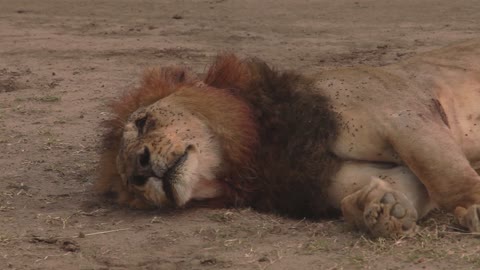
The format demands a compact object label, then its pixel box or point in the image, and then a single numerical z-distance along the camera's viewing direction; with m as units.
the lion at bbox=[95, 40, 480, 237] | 7.73
